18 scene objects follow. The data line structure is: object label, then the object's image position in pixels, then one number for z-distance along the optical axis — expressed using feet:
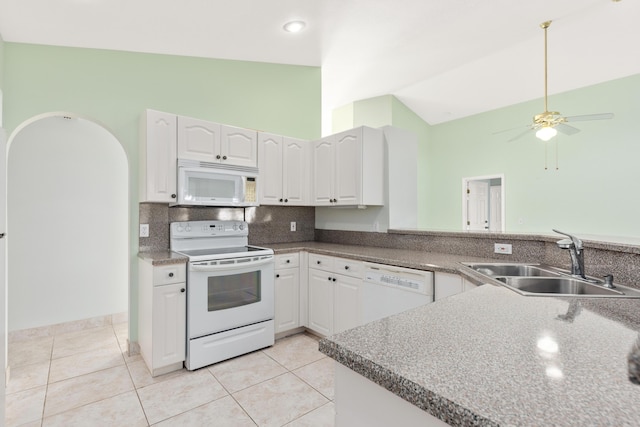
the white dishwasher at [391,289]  7.20
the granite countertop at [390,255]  7.08
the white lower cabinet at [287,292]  9.81
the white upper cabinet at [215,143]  9.02
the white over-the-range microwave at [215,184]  8.77
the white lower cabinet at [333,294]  8.88
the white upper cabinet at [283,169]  10.72
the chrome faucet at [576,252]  5.34
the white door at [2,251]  5.15
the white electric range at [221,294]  7.98
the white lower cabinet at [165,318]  7.64
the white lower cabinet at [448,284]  6.43
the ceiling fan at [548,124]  11.84
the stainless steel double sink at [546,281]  4.70
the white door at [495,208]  21.35
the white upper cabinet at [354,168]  10.13
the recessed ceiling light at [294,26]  8.96
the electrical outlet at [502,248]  7.69
